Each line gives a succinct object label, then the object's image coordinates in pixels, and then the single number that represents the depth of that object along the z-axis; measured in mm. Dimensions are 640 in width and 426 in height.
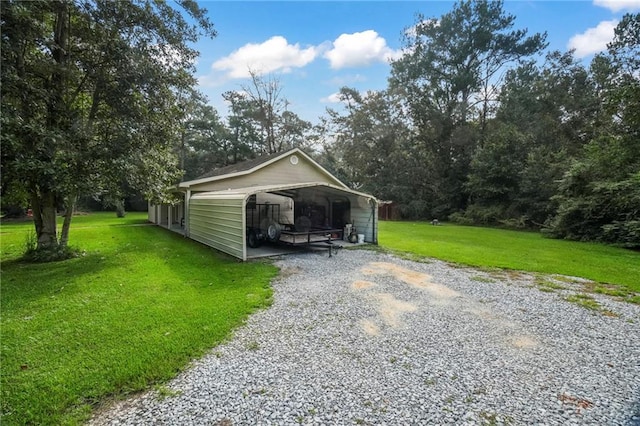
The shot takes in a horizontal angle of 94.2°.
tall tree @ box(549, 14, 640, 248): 11062
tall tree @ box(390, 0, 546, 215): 24453
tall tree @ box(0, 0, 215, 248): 6460
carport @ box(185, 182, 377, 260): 8965
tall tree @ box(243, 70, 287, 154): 29891
